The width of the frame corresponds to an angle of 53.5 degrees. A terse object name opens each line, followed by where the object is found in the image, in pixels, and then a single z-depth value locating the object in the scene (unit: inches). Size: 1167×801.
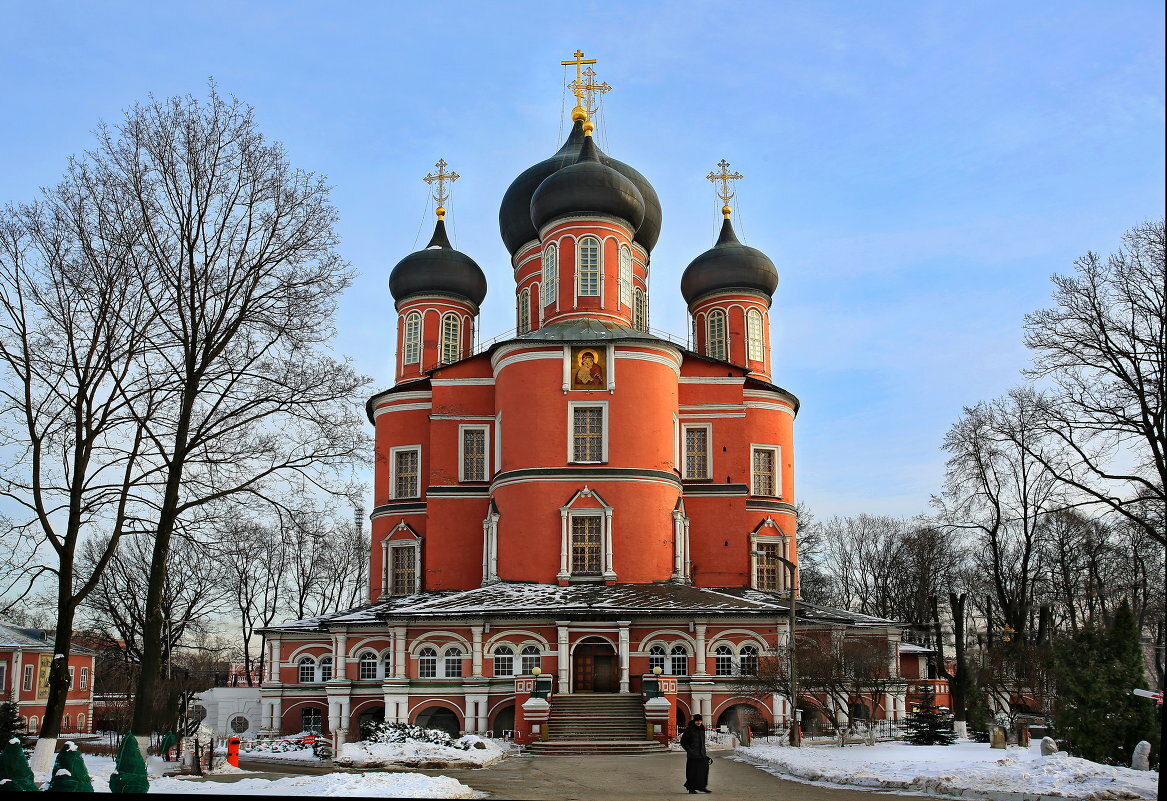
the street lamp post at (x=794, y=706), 910.4
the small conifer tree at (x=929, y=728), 943.7
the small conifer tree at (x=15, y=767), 514.0
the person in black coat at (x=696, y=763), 639.1
